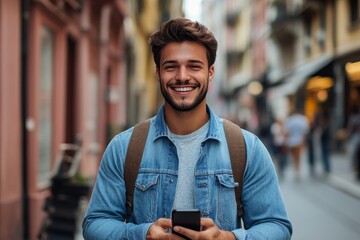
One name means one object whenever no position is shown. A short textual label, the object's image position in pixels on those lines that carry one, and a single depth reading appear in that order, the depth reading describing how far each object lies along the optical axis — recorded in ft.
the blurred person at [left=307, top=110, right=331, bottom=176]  45.70
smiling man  7.07
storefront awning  68.08
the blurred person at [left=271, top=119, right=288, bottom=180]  45.60
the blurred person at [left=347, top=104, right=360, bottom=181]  40.52
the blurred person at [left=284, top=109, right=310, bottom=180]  45.83
